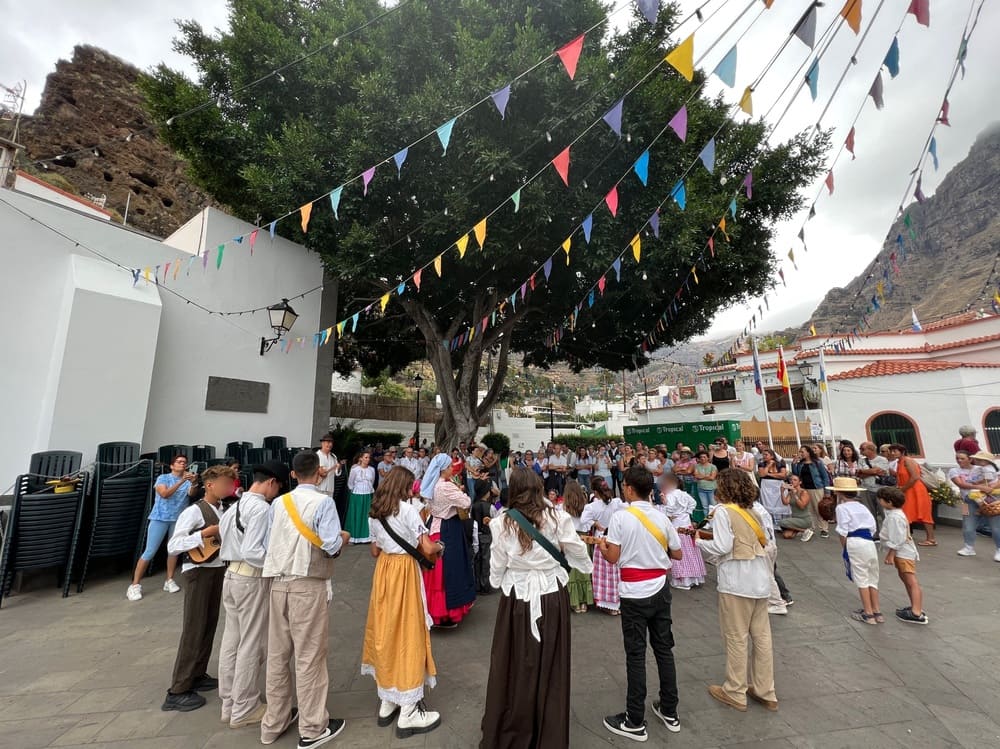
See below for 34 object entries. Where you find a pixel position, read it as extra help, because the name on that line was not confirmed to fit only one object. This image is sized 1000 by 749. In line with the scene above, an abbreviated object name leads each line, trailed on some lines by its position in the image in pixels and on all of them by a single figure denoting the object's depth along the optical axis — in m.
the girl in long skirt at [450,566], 4.06
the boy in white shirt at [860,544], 4.10
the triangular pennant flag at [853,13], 2.76
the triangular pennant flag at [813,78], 3.07
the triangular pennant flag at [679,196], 6.67
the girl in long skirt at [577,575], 4.32
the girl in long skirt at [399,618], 2.70
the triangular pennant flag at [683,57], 2.88
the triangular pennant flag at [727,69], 2.99
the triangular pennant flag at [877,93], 3.26
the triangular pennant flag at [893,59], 3.06
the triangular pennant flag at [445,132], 4.52
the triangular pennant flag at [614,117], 3.86
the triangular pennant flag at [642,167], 4.62
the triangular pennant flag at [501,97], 4.00
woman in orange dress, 6.62
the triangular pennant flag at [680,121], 3.81
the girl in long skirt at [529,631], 2.32
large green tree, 6.97
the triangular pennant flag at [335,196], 5.67
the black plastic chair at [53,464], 5.30
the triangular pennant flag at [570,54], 3.39
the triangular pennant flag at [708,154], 4.07
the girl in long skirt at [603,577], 4.49
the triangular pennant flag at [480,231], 6.00
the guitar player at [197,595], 2.89
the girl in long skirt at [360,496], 7.30
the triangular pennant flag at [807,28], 2.64
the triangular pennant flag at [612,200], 5.21
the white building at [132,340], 5.82
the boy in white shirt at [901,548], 4.16
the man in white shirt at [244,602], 2.71
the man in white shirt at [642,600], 2.59
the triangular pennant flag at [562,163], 4.59
